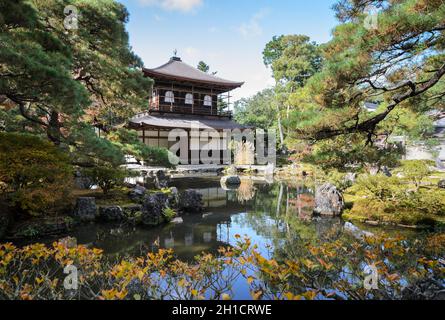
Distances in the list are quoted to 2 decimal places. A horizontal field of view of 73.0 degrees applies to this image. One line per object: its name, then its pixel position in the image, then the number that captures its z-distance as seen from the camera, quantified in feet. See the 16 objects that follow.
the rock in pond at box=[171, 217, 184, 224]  24.34
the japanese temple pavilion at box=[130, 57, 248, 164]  59.42
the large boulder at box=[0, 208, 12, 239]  18.21
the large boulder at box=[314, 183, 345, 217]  26.04
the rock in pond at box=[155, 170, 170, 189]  36.07
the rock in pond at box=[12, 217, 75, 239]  18.85
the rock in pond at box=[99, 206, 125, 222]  23.94
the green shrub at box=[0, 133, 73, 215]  18.26
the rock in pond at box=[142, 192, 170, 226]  23.61
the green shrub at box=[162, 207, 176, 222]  24.52
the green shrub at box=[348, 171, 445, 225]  22.09
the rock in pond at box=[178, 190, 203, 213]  28.58
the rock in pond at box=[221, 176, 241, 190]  47.77
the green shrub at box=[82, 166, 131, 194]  26.94
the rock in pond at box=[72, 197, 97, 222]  22.84
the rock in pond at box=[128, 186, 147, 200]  28.25
